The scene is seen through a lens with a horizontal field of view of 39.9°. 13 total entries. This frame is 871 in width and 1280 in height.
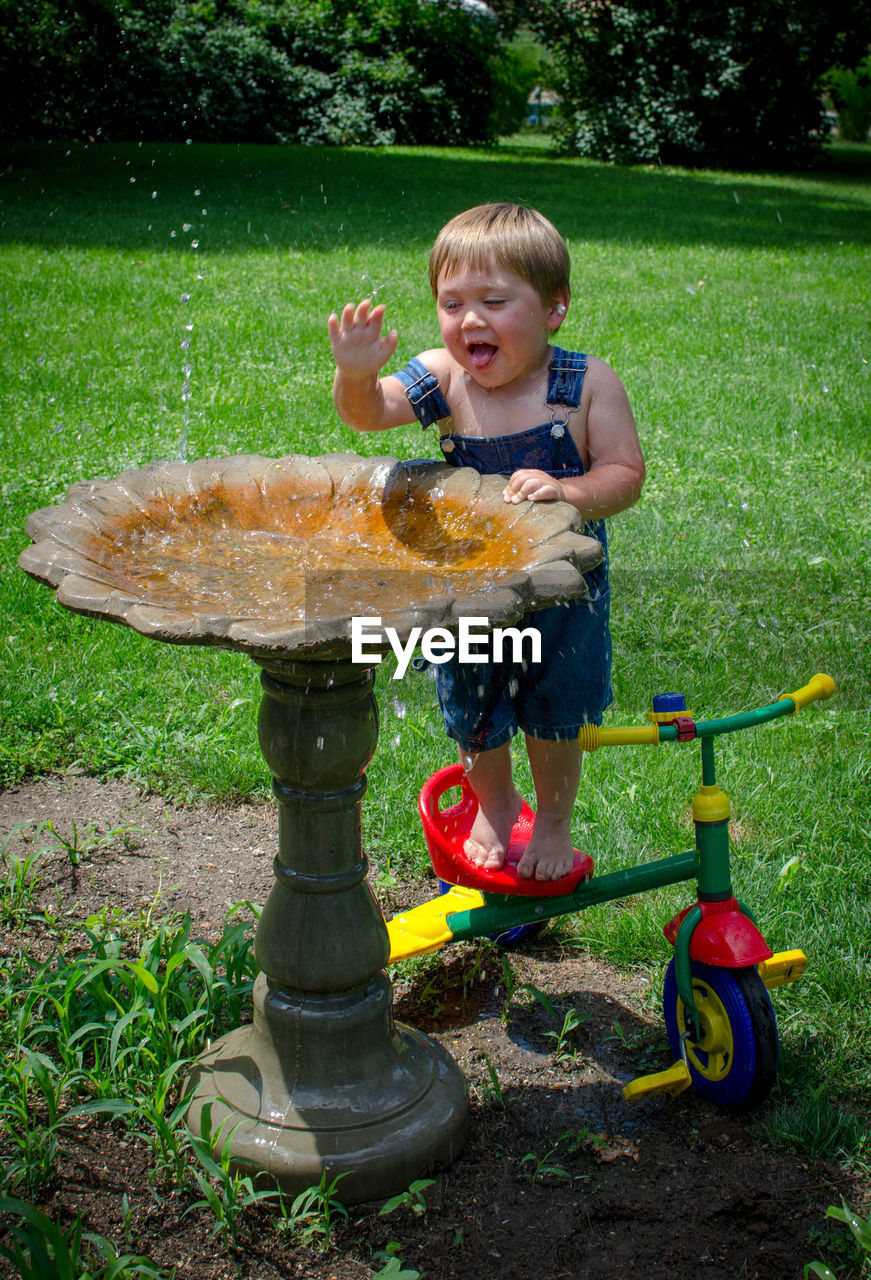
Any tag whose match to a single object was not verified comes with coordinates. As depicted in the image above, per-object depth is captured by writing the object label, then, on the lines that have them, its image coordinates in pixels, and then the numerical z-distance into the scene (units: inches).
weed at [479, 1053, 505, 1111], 86.7
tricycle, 81.7
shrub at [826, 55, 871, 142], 1114.7
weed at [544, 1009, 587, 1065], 91.5
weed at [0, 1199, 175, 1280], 64.9
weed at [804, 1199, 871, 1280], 68.4
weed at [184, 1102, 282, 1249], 72.8
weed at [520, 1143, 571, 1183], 79.5
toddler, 89.2
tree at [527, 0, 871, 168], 764.0
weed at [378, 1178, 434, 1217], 75.7
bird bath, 76.0
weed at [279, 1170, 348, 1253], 73.9
